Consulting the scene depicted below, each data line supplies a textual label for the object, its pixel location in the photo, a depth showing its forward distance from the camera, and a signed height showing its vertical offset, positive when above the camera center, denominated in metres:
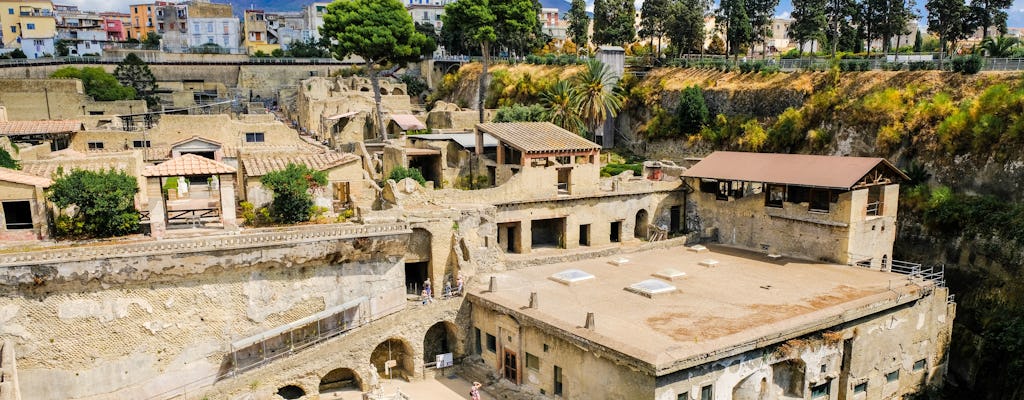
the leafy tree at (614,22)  70.00 +5.75
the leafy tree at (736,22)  59.62 +4.81
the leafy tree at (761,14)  62.98 +5.79
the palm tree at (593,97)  48.03 -0.91
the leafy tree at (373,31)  52.97 +3.82
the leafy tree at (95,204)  26.94 -4.31
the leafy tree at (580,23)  78.44 +6.35
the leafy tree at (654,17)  65.56 +5.79
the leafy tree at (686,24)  60.12 +4.73
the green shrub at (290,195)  30.22 -4.52
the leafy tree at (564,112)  47.19 -1.83
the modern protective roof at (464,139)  42.44 -3.25
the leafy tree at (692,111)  47.72 -1.85
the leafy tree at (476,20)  62.78 +5.40
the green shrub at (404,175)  38.25 -4.69
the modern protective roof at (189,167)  29.23 -3.27
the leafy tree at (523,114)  48.88 -2.02
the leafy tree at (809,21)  53.84 +4.43
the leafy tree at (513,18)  64.00 +5.71
